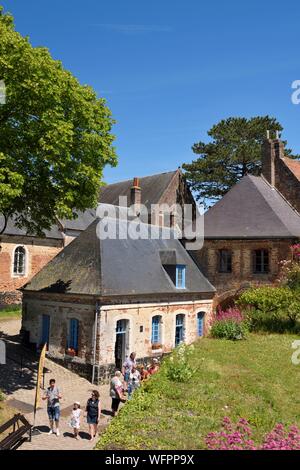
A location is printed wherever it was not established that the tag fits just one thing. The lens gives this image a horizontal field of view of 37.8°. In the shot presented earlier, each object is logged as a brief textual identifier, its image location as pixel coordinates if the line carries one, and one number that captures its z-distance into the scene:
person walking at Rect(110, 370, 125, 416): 14.25
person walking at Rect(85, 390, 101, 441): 12.40
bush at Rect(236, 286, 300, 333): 19.17
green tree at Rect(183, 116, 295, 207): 40.97
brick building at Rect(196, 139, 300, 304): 24.23
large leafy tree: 13.99
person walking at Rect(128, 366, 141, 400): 15.65
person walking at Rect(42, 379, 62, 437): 12.66
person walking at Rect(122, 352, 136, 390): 16.52
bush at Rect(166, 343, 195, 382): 13.90
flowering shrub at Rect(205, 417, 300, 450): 9.62
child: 12.24
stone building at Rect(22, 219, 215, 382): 18.69
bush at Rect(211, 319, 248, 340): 18.52
